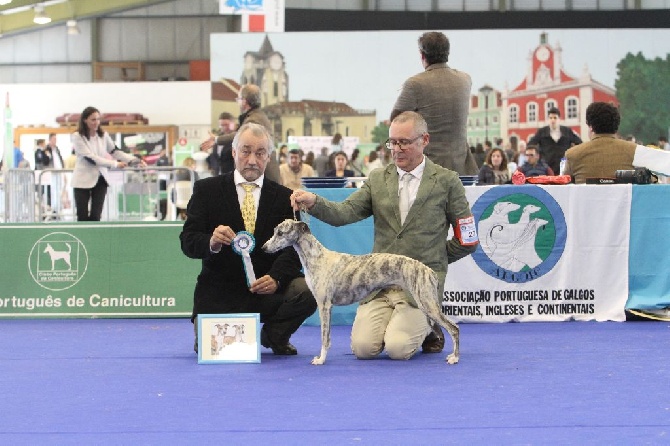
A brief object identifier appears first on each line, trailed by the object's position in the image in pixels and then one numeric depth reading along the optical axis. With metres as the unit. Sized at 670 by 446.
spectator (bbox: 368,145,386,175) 17.39
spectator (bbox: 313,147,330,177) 17.03
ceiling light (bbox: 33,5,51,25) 27.36
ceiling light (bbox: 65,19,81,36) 29.39
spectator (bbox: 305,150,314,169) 16.44
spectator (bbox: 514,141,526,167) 15.91
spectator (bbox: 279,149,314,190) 12.15
